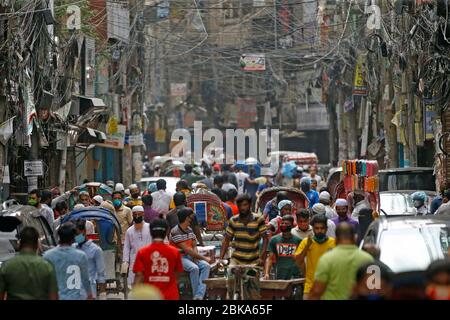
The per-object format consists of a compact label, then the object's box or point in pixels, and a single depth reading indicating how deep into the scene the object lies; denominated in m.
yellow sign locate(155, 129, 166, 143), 85.38
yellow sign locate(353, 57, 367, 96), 45.47
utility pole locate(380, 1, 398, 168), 40.57
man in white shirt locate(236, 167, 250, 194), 37.09
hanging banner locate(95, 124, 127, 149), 42.94
